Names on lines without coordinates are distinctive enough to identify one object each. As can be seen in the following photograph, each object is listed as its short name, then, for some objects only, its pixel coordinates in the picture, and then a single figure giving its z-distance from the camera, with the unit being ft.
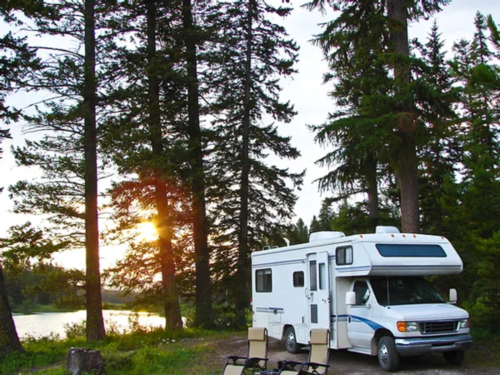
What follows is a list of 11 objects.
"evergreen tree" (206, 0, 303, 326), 73.87
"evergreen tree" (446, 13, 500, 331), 37.02
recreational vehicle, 33.60
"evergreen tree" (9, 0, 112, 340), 53.31
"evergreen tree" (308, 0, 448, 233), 48.69
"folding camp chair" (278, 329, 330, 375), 33.83
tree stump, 36.29
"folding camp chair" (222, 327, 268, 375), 38.09
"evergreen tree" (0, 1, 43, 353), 46.34
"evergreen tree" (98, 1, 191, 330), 60.23
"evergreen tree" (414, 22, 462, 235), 48.70
